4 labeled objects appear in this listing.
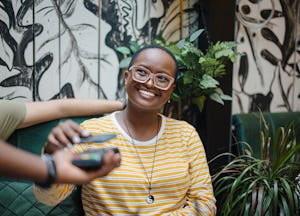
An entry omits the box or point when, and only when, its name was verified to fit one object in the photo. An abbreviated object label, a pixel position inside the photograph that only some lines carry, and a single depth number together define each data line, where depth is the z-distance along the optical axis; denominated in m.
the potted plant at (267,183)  1.51
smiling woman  1.28
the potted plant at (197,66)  1.75
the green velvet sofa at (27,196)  1.33
